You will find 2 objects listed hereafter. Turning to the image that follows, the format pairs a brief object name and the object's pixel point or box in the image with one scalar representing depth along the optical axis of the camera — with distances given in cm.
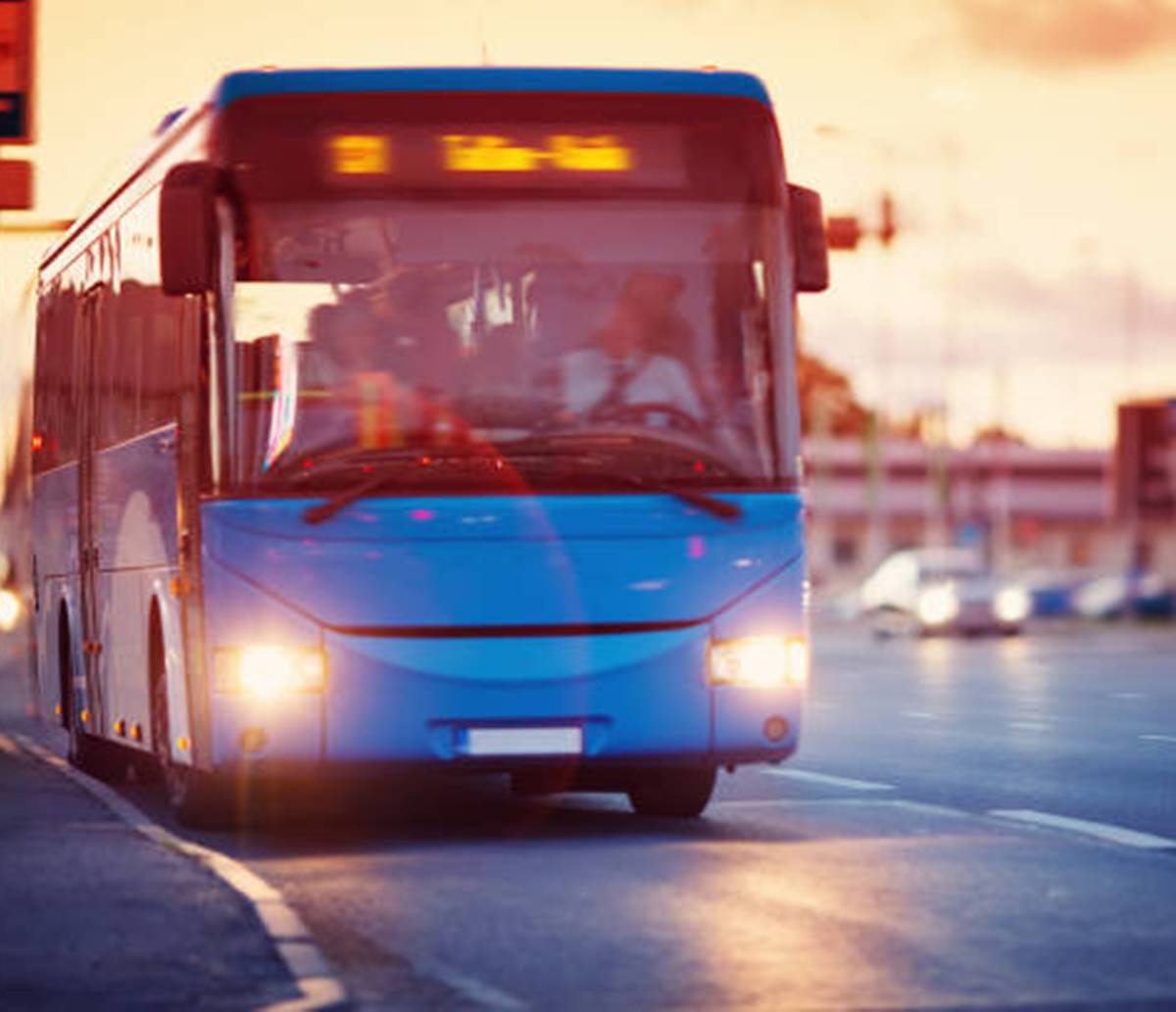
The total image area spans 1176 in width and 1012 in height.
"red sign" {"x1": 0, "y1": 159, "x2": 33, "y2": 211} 2347
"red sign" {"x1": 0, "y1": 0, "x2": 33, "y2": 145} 2264
